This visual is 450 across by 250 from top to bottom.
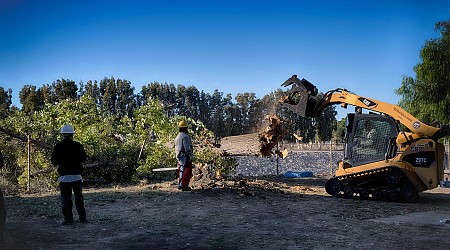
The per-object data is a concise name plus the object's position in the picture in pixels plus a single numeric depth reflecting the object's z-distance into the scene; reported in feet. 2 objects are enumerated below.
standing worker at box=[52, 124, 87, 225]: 25.08
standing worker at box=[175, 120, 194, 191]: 38.09
